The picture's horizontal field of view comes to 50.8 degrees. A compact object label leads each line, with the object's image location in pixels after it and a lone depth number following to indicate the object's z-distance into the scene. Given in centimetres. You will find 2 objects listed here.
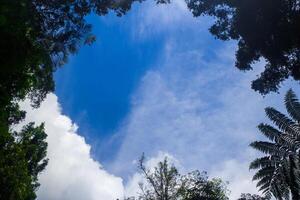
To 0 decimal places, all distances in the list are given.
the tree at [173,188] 3163
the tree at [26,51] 947
